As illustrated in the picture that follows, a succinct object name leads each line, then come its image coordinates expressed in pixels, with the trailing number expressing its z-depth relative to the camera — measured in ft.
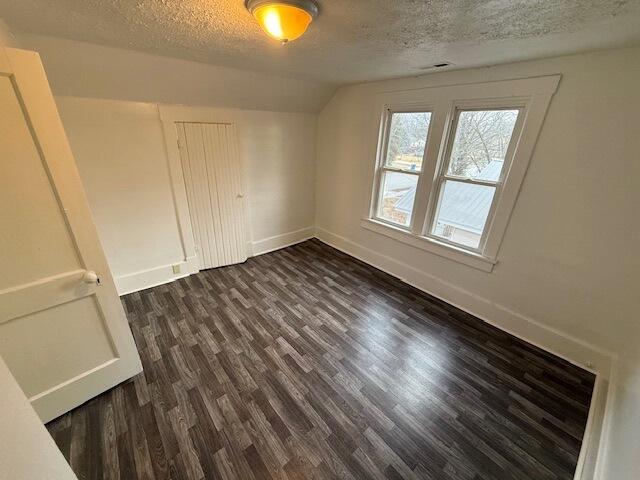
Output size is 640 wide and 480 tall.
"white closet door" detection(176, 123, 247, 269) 9.23
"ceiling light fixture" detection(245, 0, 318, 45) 3.55
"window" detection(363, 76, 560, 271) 6.74
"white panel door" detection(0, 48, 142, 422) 3.87
